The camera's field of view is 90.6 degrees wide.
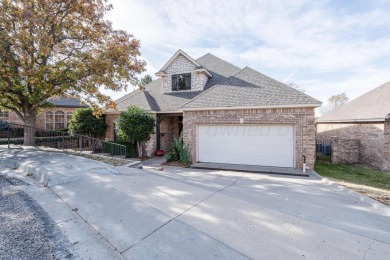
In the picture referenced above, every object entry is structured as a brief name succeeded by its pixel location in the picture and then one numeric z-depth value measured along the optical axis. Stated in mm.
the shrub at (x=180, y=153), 10922
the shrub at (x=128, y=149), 12891
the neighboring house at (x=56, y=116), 20125
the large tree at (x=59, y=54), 8516
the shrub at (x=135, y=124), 11992
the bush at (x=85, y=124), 14094
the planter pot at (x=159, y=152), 13688
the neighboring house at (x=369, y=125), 10516
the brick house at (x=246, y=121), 9289
